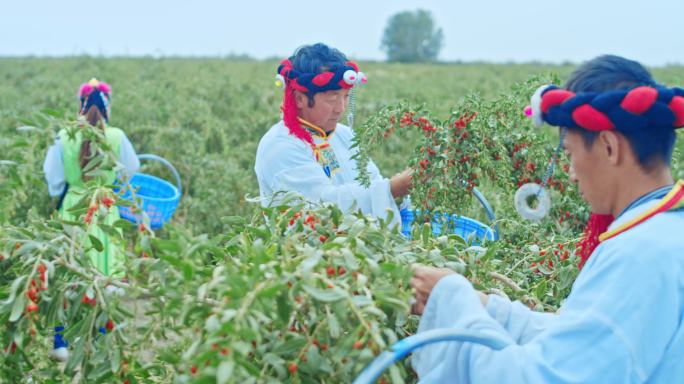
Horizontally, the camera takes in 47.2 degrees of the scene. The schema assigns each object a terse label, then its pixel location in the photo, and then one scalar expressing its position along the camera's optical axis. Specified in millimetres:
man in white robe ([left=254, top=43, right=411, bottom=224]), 2869
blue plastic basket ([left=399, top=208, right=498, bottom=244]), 2663
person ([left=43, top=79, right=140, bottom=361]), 4180
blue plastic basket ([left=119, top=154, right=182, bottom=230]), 4496
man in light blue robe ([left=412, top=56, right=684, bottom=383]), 1299
